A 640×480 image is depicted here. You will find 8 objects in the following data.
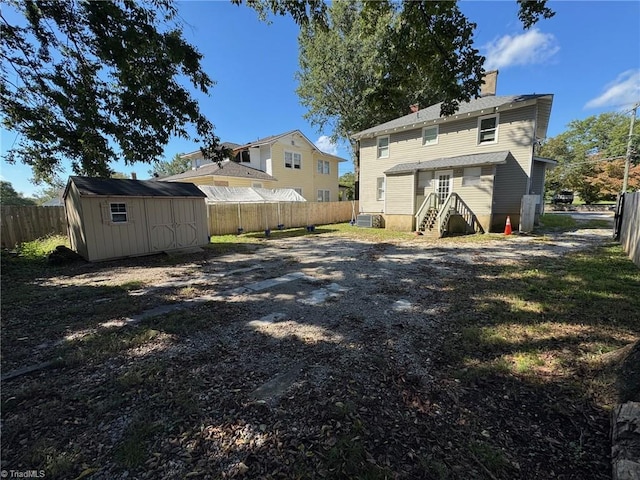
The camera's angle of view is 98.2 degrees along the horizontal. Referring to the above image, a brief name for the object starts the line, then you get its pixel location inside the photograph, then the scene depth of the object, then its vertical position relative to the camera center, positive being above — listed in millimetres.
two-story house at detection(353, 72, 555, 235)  12969 +2007
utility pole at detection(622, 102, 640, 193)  19688 +4011
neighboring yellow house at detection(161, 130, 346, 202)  20359 +3288
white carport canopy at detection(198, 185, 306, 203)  15930 +775
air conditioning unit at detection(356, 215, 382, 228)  17781 -969
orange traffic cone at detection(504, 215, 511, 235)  12725 -1125
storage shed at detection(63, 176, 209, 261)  8516 -263
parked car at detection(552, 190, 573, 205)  30672 +626
